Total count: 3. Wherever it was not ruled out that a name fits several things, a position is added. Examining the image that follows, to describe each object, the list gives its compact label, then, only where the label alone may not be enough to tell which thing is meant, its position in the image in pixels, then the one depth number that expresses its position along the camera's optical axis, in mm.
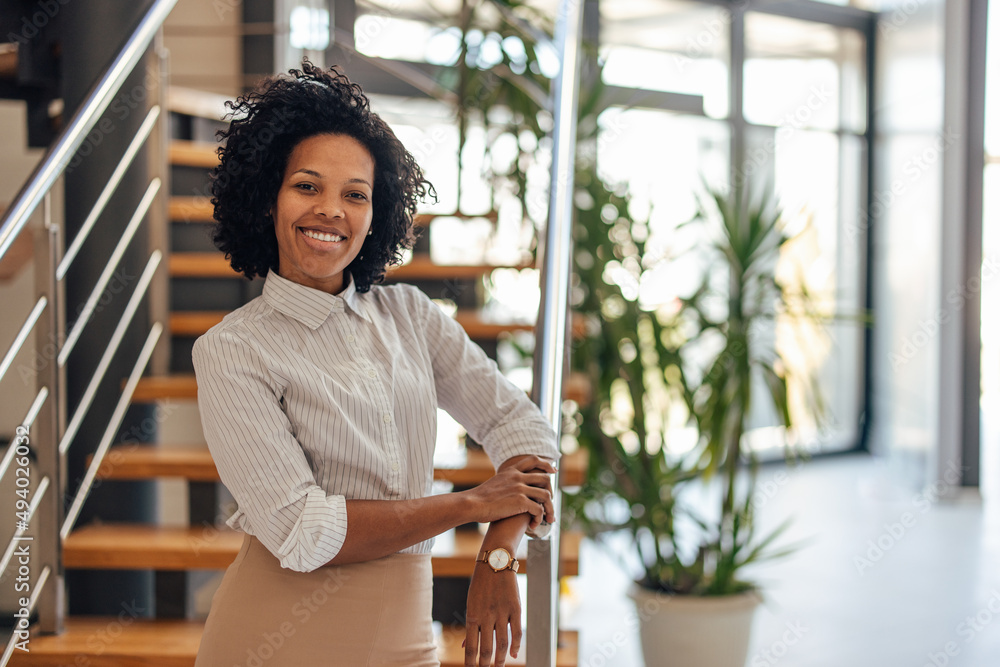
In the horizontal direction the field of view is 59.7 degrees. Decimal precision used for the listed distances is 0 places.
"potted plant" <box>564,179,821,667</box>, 2814
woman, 1116
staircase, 1855
